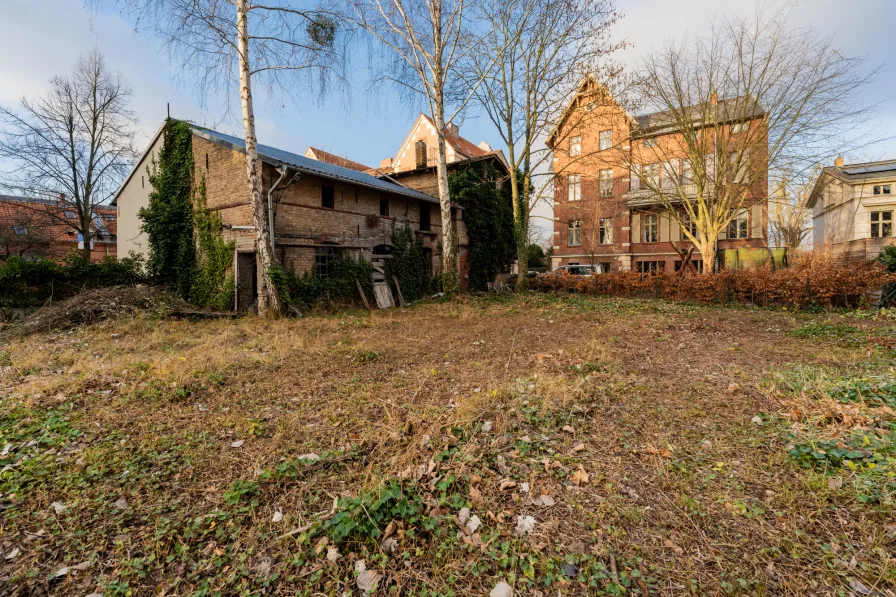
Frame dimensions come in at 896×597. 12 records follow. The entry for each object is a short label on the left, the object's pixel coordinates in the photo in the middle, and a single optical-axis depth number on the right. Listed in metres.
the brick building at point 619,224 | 21.91
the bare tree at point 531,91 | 13.82
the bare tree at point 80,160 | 17.38
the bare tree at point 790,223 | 22.78
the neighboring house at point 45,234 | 19.56
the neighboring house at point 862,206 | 21.55
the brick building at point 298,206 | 11.58
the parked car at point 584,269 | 23.95
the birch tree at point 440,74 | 12.02
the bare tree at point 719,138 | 13.72
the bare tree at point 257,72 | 9.34
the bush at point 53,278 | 10.35
